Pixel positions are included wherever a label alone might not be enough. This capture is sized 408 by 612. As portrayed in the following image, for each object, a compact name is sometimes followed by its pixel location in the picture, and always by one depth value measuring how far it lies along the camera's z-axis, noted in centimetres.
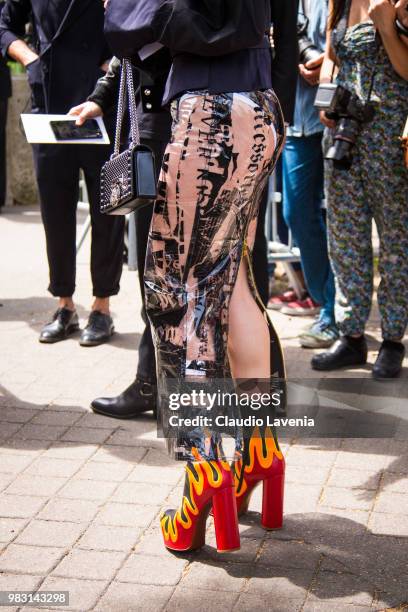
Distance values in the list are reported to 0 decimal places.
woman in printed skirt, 291
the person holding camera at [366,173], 464
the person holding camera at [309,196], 554
